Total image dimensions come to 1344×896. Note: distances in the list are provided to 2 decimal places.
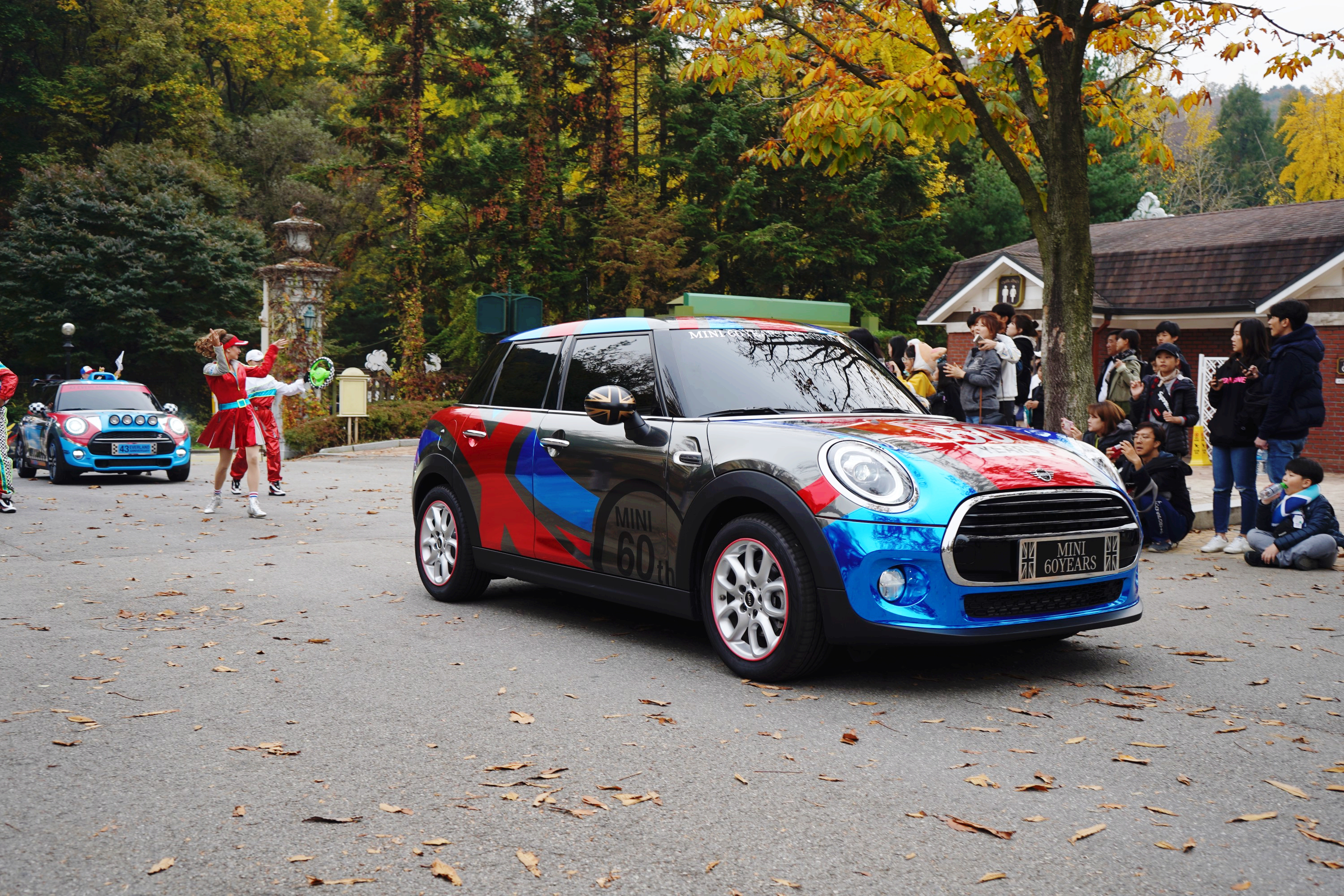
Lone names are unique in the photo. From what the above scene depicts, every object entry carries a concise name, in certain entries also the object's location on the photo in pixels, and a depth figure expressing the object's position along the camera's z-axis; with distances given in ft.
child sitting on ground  28.60
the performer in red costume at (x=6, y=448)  43.27
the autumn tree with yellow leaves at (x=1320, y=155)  160.25
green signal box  63.62
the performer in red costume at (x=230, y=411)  41.34
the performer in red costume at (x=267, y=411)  47.24
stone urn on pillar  98.07
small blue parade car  58.54
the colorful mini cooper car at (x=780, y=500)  16.05
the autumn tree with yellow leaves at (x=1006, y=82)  36.73
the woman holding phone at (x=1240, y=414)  30.76
